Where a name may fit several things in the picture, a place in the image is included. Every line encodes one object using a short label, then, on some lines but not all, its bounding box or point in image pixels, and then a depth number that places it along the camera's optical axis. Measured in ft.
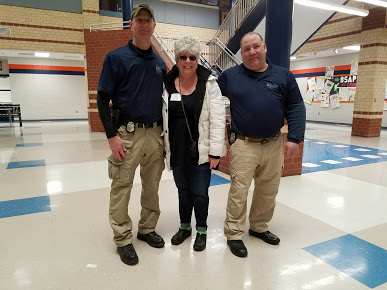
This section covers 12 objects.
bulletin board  40.86
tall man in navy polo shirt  6.45
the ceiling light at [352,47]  33.27
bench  35.45
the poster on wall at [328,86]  43.69
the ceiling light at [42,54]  41.39
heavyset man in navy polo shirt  6.84
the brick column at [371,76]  28.78
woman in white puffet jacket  6.75
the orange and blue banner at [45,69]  45.80
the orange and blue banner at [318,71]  41.30
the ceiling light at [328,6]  19.21
